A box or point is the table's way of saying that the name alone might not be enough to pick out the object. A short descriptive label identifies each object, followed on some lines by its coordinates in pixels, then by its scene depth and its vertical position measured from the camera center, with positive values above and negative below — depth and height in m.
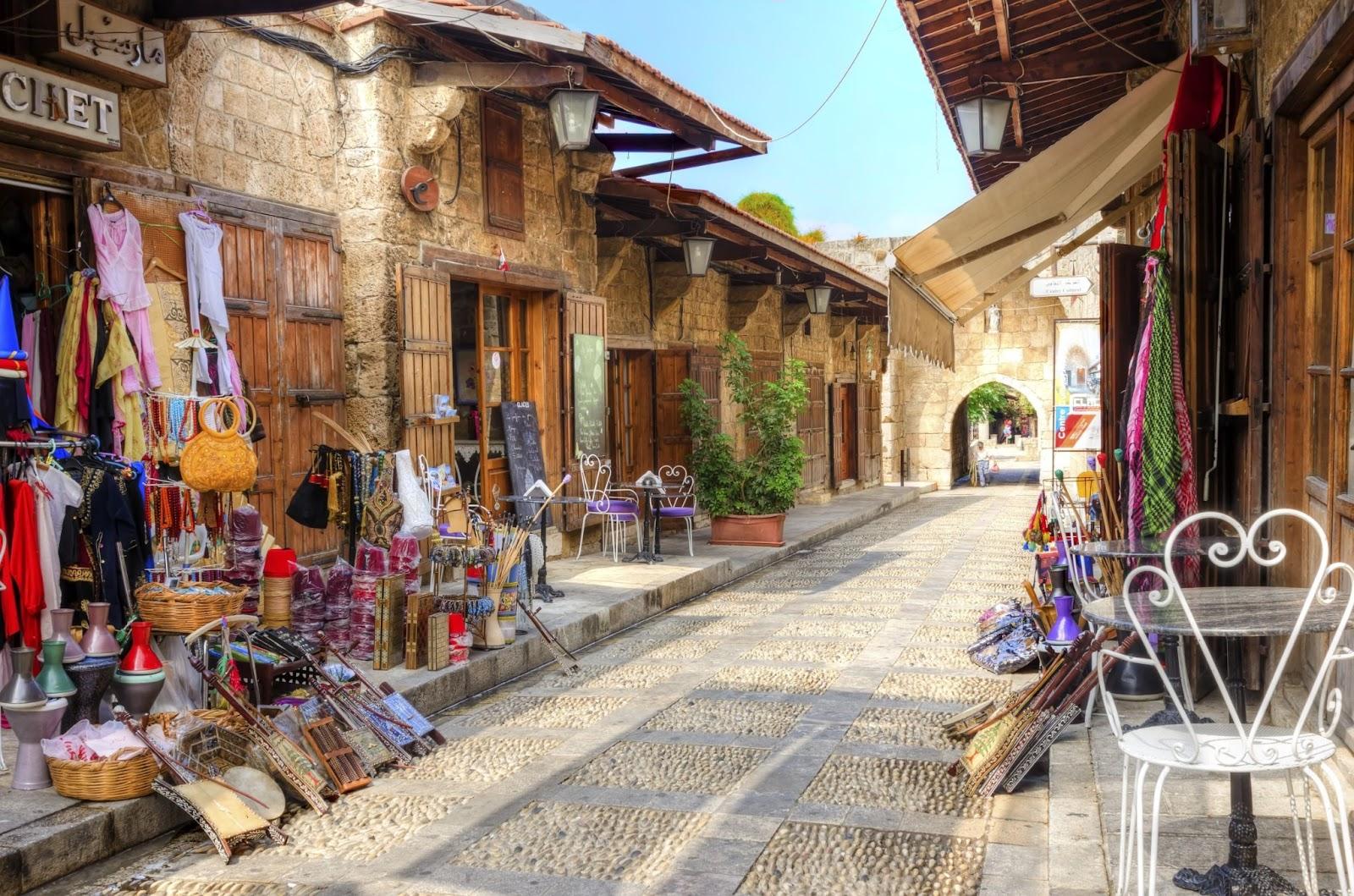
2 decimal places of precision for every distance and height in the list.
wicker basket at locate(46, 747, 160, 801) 4.23 -1.28
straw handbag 5.44 -0.18
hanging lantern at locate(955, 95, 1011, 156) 8.58 +2.09
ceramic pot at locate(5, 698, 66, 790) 4.32 -1.18
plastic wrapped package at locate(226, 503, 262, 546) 6.03 -0.53
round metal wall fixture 8.16 +1.62
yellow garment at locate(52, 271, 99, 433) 5.68 +0.32
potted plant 12.15 -0.63
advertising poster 20.73 +0.75
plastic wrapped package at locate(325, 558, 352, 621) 6.50 -0.96
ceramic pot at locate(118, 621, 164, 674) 4.70 -0.94
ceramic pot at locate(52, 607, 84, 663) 4.54 -0.78
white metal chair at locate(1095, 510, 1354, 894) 2.71 -0.85
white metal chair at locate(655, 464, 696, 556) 11.09 -0.87
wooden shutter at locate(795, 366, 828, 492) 18.00 -0.32
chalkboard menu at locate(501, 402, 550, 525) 9.67 -0.27
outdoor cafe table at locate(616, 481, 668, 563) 10.53 -1.04
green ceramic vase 4.48 -0.95
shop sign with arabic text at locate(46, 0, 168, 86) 5.56 +1.87
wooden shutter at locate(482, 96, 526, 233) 9.27 +1.99
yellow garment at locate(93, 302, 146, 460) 5.79 +0.23
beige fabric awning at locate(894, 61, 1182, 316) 6.49 +1.20
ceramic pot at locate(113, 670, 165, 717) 4.66 -1.07
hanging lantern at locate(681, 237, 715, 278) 11.91 +1.63
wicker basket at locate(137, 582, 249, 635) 4.84 -0.77
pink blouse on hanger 5.87 +0.73
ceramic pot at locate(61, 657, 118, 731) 4.55 -1.02
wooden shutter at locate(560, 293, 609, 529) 10.51 +0.78
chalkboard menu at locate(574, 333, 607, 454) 10.69 +0.18
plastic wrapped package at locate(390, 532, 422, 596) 6.56 -0.77
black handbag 6.91 -0.47
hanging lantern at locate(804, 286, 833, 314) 16.77 +1.61
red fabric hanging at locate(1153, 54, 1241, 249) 5.59 +1.45
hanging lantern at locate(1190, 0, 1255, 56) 5.18 +1.67
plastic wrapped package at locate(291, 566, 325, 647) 6.42 -0.99
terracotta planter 12.17 -1.25
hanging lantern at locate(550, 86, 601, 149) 8.66 +2.23
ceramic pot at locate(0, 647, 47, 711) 4.30 -0.97
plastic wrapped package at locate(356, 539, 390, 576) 6.48 -0.78
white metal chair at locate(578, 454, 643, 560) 10.39 -0.81
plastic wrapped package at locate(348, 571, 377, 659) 6.49 -1.10
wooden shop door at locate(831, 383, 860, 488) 20.23 -0.42
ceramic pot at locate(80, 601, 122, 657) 4.65 -0.84
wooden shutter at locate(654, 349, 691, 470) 13.61 +0.04
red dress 4.85 -0.55
